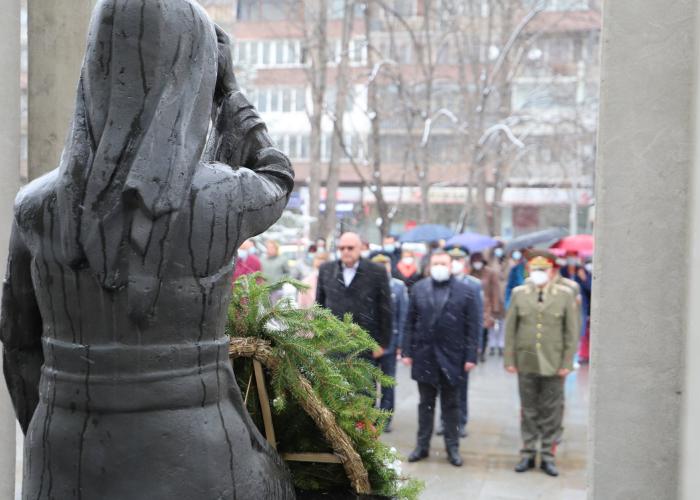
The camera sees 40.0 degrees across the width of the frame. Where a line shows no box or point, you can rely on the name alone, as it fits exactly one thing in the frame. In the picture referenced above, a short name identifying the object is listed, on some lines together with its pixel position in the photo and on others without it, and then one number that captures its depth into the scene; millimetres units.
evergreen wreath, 2883
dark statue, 2219
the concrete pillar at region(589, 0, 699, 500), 3514
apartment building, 26984
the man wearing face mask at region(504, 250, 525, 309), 15885
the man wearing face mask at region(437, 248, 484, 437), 9484
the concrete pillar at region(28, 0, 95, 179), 4684
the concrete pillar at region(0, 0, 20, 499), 4359
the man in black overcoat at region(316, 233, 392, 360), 9414
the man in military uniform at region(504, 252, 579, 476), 8906
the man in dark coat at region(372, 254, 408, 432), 10008
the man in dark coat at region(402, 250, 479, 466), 9156
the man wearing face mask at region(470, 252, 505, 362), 16406
